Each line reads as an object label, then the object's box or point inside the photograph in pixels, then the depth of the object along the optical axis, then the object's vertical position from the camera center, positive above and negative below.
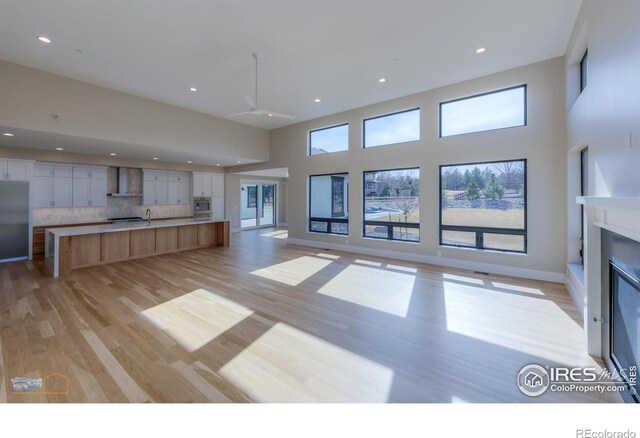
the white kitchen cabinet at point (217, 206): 10.50 +0.55
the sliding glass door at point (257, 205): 11.92 +0.71
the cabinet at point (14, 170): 6.13 +1.18
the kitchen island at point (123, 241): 5.24 -0.54
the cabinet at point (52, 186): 6.84 +0.91
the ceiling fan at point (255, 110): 4.50 +1.99
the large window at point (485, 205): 5.13 +0.30
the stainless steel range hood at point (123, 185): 8.36 +1.11
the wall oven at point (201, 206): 10.06 +0.53
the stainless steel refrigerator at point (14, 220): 5.99 -0.02
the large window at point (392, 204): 6.46 +0.41
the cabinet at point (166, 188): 8.87 +1.14
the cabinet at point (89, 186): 7.50 +0.98
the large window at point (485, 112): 5.11 +2.26
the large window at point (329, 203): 7.85 +0.51
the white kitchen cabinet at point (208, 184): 9.98 +1.40
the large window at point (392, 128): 6.38 +2.36
